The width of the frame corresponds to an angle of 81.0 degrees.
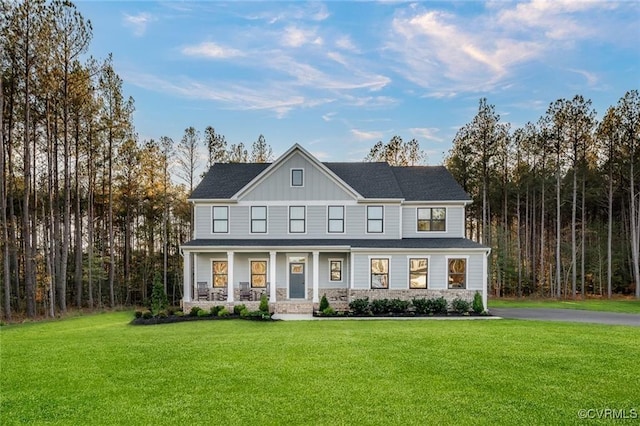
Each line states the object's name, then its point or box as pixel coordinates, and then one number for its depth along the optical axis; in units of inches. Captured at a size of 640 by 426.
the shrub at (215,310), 643.6
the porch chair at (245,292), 725.9
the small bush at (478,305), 658.8
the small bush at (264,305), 644.7
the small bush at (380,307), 660.7
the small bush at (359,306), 659.4
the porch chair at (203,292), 735.1
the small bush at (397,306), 664.9
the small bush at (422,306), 663.1
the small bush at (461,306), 655.8
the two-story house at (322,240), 714.8
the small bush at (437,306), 665.0
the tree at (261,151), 1254.3
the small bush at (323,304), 667.6
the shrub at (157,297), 638.5
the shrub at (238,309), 644.1
